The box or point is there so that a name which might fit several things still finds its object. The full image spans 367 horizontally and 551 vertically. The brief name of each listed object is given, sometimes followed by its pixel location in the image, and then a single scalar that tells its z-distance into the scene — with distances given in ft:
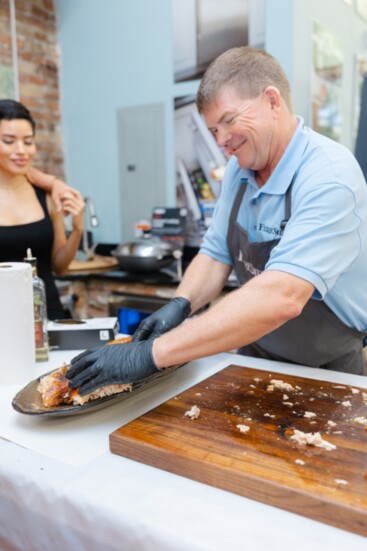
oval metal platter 3.49
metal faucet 11.68
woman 7.04
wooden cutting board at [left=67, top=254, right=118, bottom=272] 10.72
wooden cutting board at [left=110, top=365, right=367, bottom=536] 2.60
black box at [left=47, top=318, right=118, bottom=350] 5.22
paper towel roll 4.06
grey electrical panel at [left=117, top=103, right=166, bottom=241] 11.94
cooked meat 3.66
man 3.70
